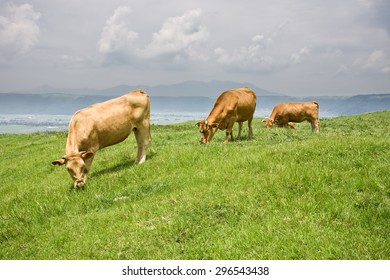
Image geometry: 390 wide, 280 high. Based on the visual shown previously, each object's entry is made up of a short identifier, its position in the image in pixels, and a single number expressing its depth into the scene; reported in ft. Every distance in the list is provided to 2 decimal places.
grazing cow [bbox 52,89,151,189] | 36.06
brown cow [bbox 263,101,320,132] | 87.40
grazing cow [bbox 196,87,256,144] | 57.97
